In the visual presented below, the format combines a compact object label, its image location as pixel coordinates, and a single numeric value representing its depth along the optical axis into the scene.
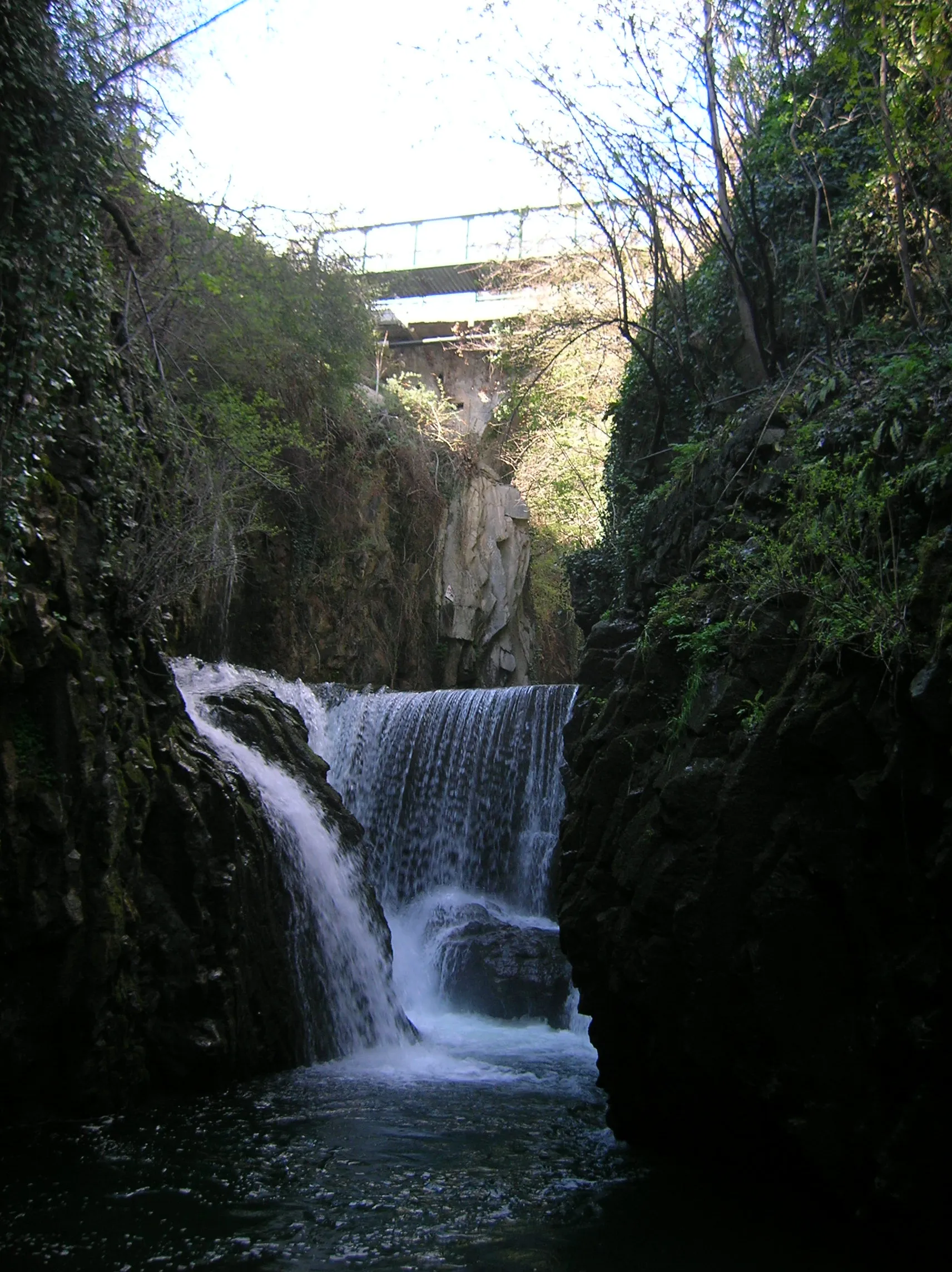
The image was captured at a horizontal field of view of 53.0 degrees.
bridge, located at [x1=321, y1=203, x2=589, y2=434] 21.06
